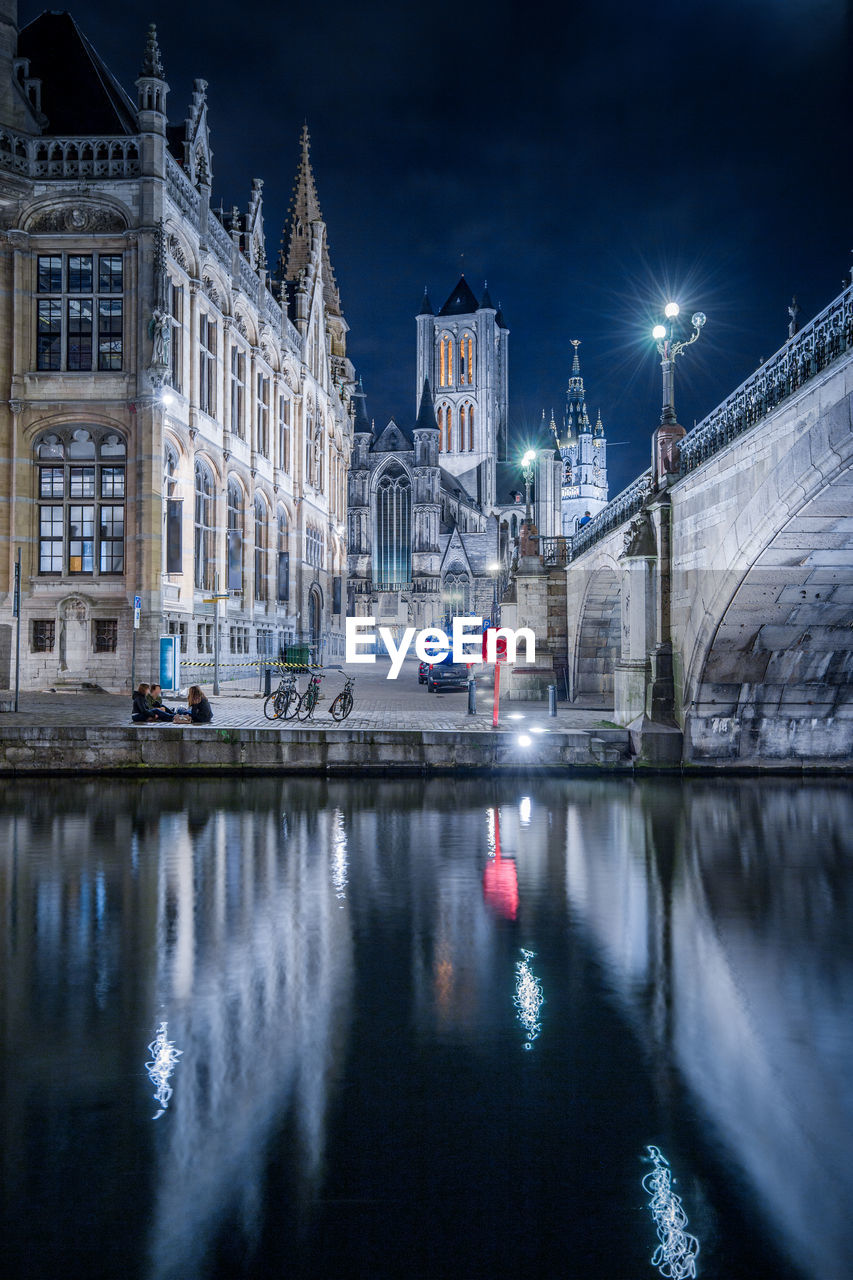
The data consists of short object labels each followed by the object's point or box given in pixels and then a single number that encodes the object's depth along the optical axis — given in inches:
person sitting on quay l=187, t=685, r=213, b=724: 639.1
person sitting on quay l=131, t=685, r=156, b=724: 649.6
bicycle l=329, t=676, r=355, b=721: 703.7
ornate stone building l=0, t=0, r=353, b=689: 967.6
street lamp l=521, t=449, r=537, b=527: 1061.1
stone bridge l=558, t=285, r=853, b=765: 415.2
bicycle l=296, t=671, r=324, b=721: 733.9
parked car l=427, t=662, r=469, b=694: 1144.2
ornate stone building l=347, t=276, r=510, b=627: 3169.3
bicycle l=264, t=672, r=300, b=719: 722.2
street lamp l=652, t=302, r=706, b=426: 649.0
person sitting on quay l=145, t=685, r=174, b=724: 650.2
